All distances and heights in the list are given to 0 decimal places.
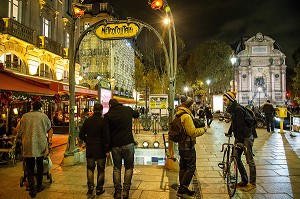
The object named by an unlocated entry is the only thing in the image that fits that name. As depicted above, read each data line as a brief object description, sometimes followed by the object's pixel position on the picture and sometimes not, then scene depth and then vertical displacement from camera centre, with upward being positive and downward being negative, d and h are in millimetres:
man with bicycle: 5805 -732
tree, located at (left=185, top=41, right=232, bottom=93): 45875 +7217
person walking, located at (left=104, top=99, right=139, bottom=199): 5277 -776
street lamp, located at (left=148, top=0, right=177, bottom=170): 7607 +1004
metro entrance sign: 7914 +2218
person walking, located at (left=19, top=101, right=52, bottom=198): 5590 -809
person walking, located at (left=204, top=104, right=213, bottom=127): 20505 -739
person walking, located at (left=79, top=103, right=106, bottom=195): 5504 -847
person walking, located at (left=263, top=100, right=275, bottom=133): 16547 -591
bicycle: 5453 -1402
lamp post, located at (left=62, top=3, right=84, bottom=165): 8398 +451
